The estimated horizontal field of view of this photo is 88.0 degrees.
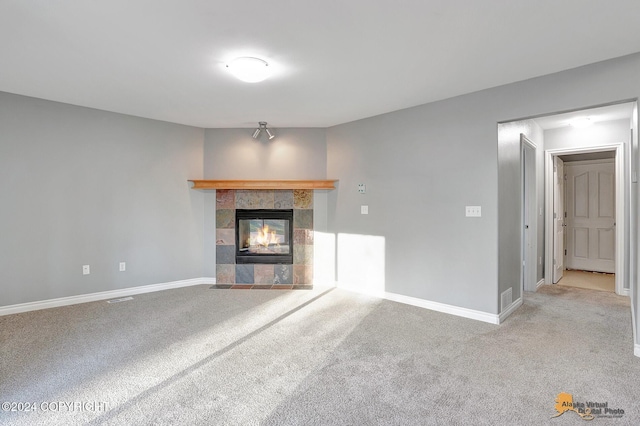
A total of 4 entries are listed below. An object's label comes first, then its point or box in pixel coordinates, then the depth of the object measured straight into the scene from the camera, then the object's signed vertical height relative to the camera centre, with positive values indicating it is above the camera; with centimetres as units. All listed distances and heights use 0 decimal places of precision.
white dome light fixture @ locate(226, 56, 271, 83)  263 +120
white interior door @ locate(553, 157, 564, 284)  502 -6
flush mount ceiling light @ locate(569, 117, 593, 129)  418 +121
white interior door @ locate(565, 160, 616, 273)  569 -2
